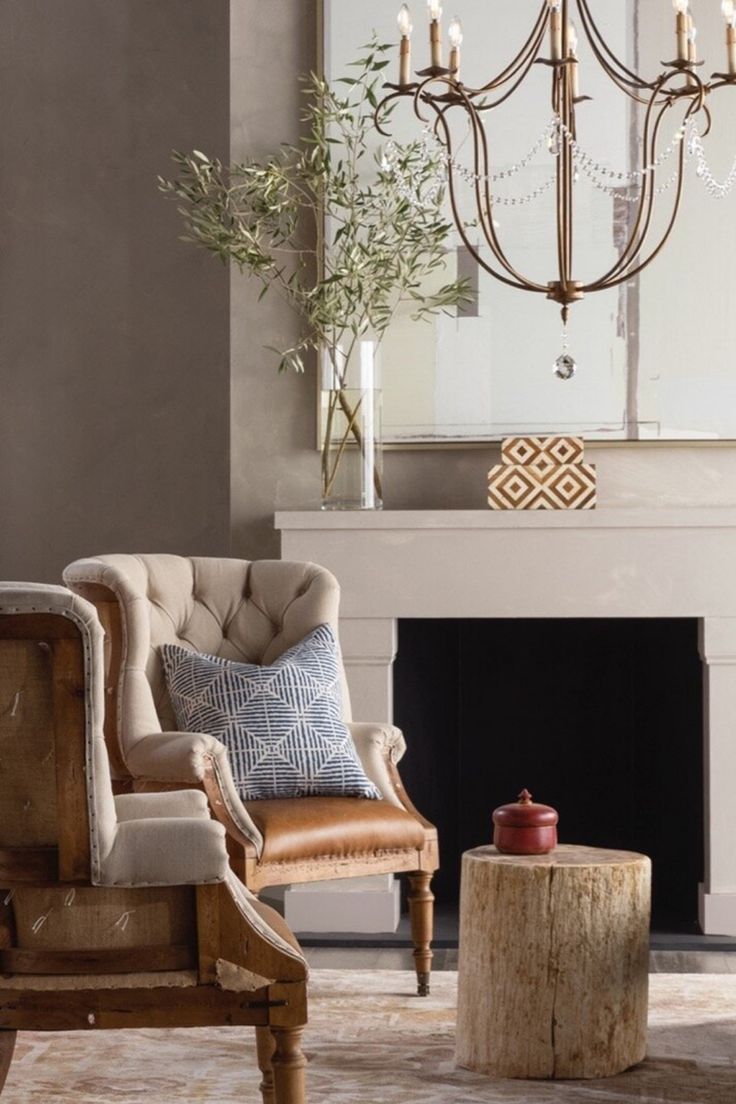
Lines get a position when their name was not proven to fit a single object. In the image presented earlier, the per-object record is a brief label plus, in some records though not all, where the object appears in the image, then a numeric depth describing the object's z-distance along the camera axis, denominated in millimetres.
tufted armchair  5498
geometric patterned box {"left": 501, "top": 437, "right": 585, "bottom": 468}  7222
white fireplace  7156
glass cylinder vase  7229
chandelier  4298
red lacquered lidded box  4976
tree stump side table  4758
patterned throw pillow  5924
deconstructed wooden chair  3509
